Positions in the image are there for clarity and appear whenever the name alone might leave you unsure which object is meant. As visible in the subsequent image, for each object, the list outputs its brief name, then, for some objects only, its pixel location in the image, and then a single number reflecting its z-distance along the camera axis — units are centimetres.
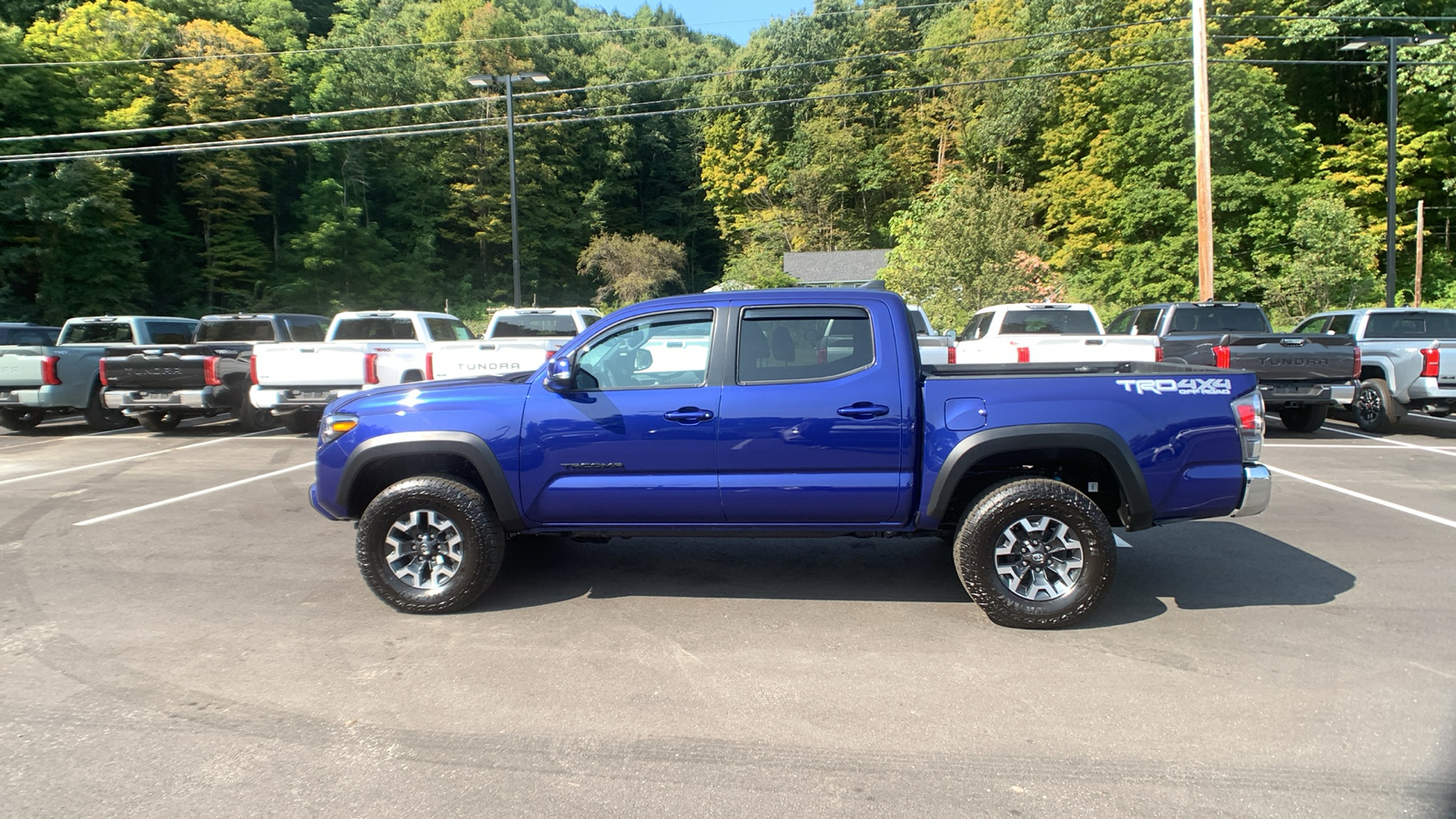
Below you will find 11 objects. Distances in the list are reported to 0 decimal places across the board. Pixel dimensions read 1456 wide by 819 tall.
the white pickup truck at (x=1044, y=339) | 1096
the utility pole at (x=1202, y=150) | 1877
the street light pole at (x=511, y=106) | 2263
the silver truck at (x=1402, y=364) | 1247
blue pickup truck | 488
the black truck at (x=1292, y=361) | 1196
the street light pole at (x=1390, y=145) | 1941
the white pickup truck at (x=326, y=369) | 1220
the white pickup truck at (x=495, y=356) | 1062
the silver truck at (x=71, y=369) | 1396
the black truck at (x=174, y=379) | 1344
